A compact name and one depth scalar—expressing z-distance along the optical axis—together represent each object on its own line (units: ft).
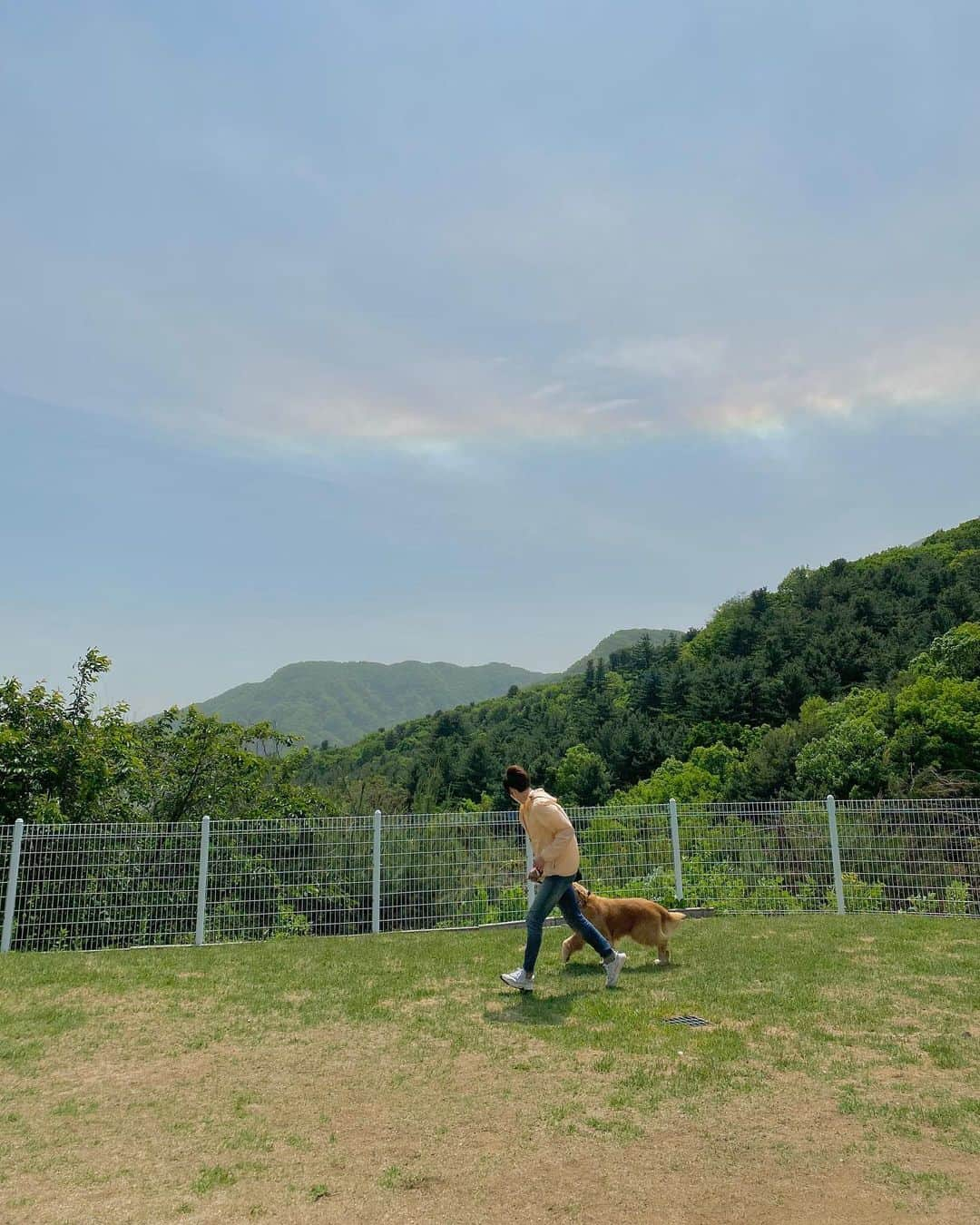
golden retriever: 23.41
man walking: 20.21
